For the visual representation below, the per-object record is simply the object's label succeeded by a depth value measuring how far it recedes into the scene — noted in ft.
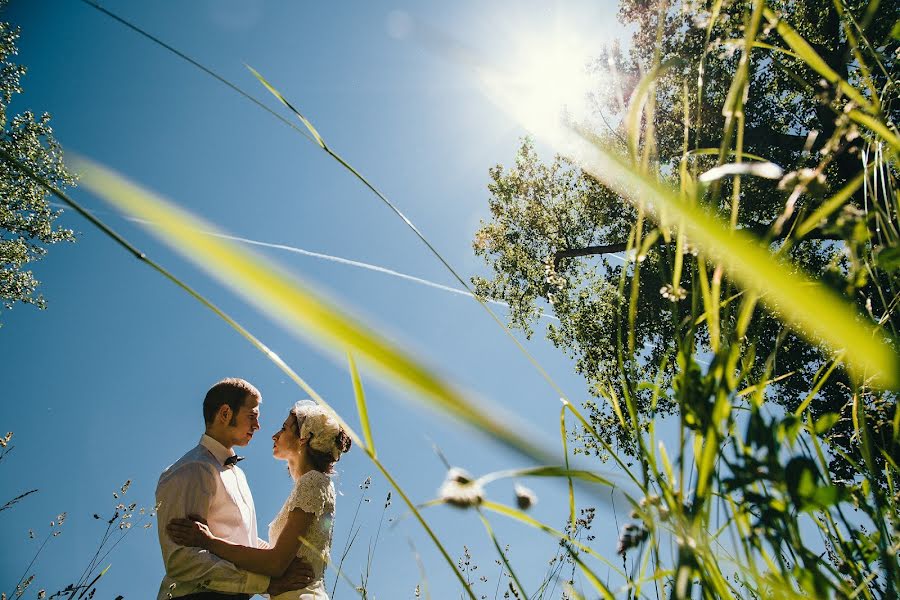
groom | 8.40
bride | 8.62
